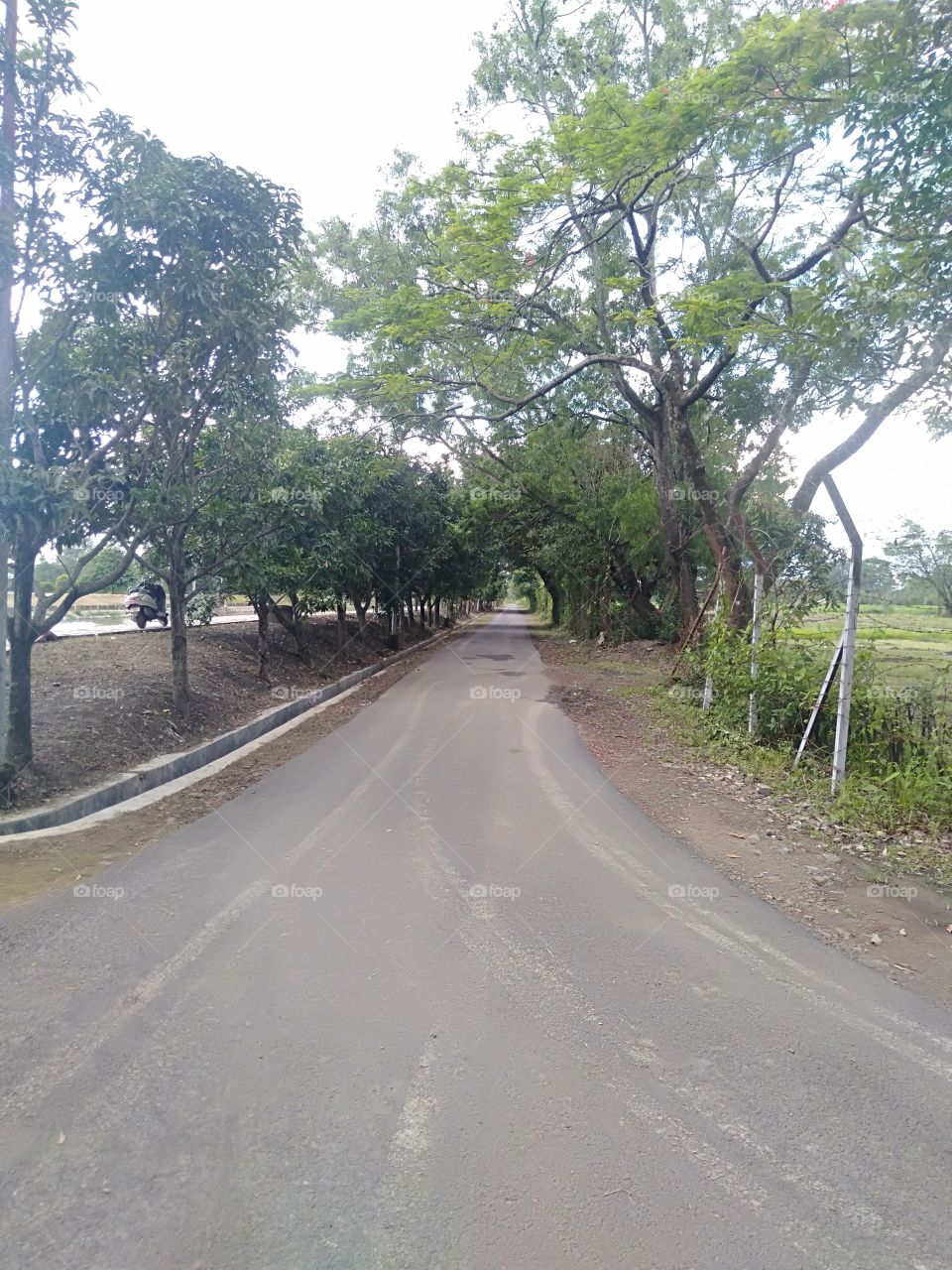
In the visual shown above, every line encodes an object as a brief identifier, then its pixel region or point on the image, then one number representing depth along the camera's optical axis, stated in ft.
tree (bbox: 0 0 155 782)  20.68
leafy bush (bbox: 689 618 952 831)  21.01
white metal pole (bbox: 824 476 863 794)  21.83
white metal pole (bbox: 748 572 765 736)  29.84
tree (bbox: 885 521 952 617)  25.45
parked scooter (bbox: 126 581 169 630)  71.36
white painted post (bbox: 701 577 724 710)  35.73
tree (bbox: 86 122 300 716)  22.59
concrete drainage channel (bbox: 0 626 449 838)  20.26
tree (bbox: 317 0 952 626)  20.02
